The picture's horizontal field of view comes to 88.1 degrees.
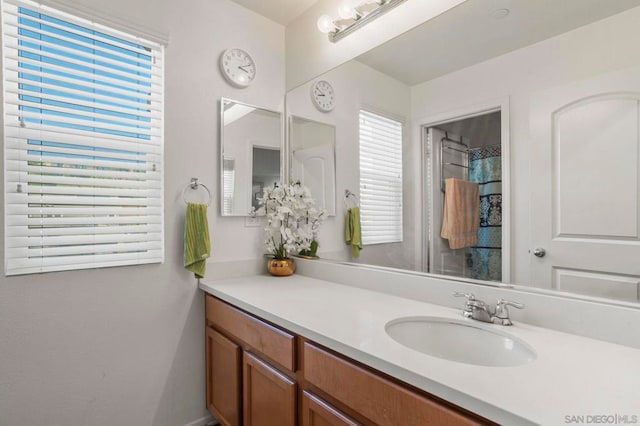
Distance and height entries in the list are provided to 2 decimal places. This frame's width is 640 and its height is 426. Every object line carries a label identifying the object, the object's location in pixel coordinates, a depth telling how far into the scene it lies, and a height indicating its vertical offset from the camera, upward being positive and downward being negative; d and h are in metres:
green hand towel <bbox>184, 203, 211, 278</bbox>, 1.70 -0.14
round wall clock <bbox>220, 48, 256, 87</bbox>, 1.92 +0.87
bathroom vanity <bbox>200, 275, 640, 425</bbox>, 0.67 -0.38
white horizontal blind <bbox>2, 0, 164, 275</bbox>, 1.37 +0.31
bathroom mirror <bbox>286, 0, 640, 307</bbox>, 0.97 +0.25
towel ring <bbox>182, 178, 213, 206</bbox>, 1.78 +0.15
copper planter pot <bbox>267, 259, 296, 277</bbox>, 1.97 -0.33
